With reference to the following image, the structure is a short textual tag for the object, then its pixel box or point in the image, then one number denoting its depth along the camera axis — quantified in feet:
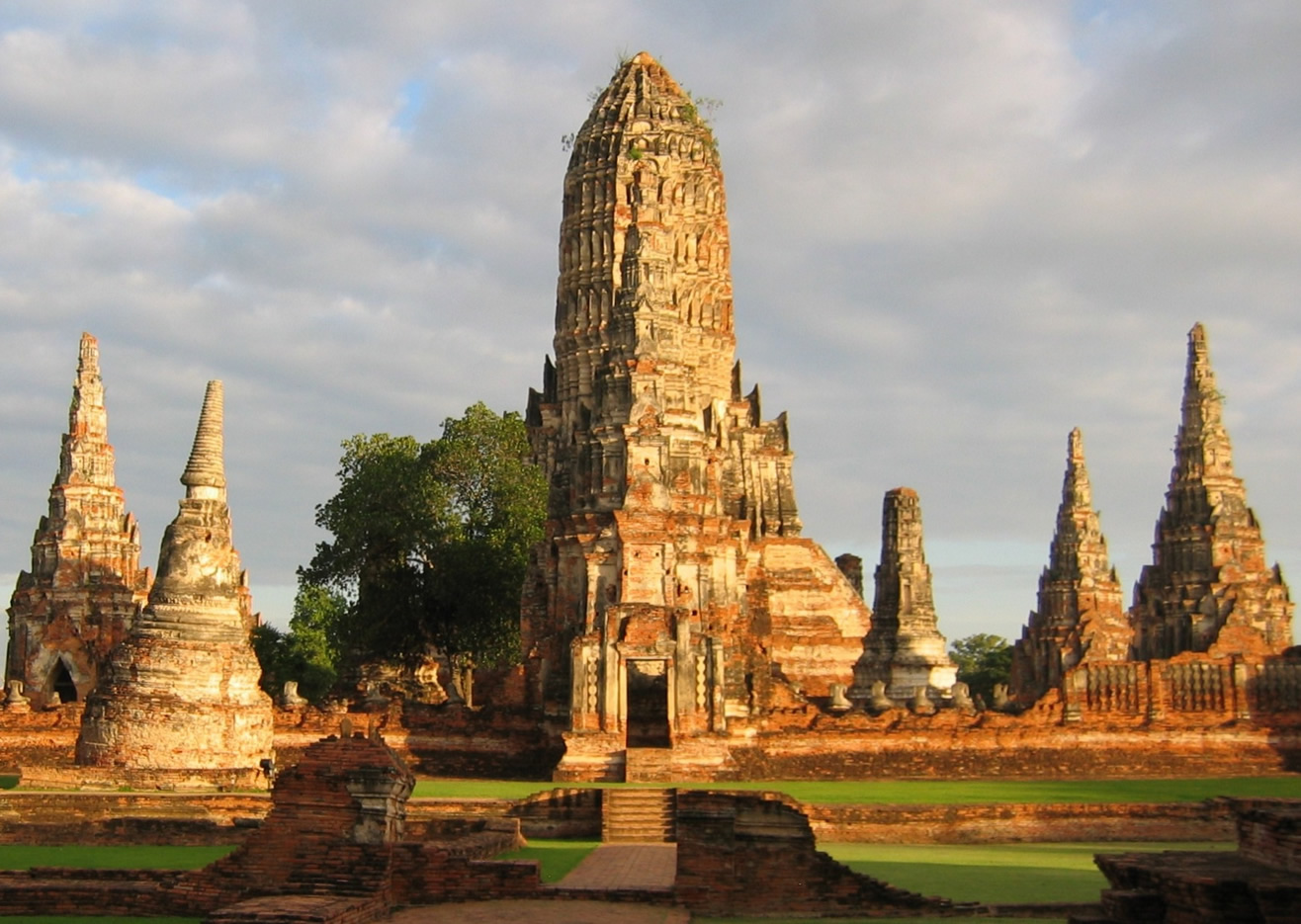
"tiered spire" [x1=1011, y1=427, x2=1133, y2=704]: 200.13
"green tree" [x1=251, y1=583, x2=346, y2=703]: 175.42
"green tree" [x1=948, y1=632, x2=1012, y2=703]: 280.31
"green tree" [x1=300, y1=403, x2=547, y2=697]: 148.05
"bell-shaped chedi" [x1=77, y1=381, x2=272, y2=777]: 87.76
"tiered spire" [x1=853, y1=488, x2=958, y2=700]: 150.10
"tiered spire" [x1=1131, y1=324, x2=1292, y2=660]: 162.40
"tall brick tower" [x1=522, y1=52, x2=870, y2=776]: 100.73
